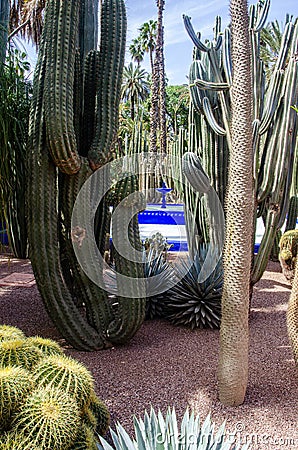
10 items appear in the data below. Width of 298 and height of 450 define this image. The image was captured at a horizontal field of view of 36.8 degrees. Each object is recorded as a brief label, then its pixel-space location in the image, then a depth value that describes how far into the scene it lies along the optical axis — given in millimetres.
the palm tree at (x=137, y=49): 31062
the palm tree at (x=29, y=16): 12539
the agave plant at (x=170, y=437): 1952
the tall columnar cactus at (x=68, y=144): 3650
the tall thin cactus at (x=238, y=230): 2820
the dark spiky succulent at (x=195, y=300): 4871
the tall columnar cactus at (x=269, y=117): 5160
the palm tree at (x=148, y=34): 29095
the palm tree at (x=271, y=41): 19984
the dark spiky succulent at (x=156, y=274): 5148
